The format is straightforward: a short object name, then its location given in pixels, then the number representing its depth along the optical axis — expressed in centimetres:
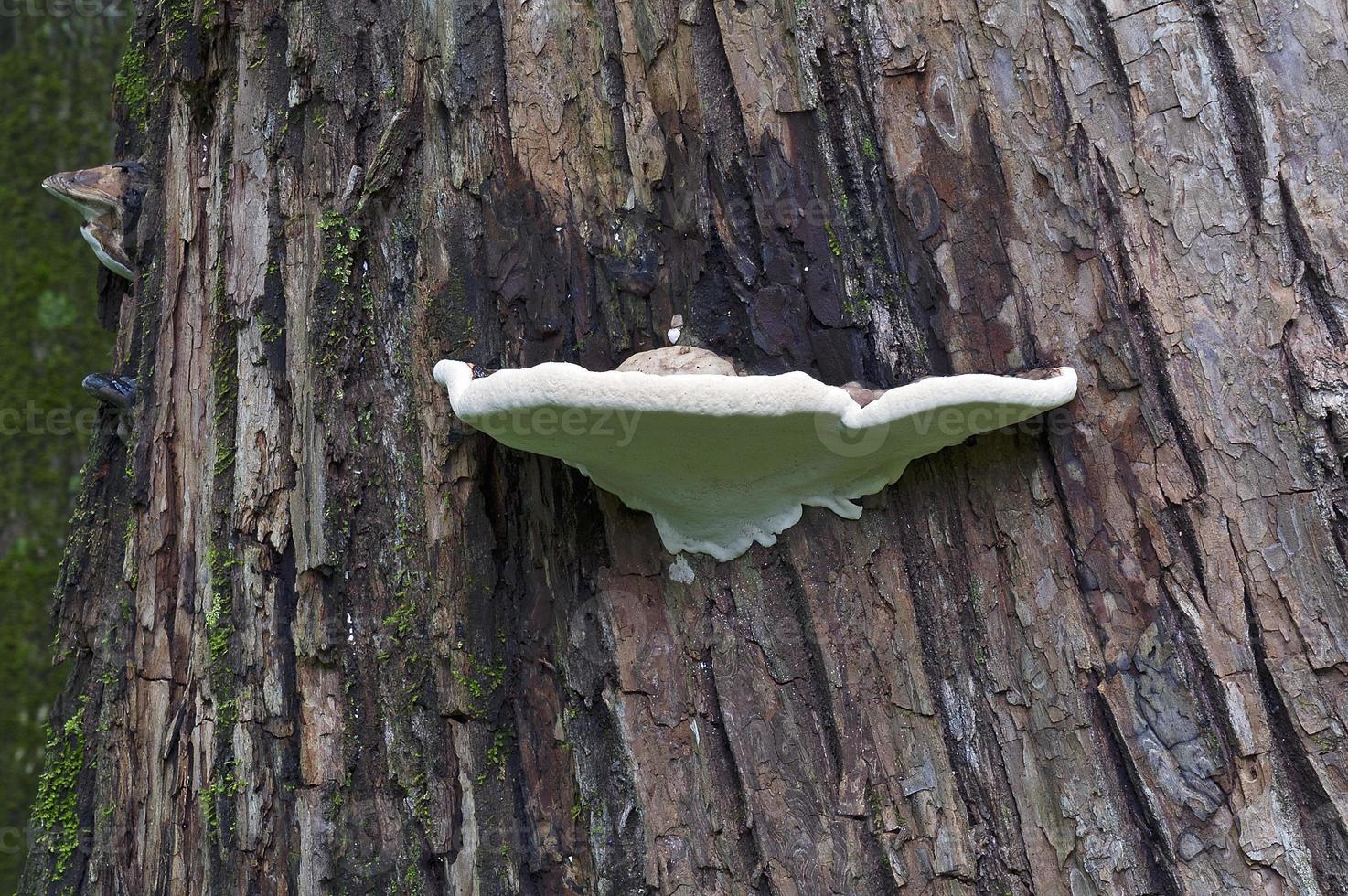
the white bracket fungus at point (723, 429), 168
